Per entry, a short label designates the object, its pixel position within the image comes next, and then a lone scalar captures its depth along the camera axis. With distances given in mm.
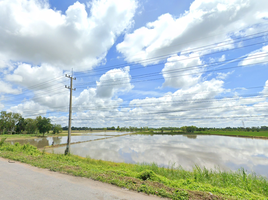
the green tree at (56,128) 98938
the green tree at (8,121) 78250
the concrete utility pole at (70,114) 19472
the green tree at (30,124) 87812
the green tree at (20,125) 89981
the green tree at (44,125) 70938
